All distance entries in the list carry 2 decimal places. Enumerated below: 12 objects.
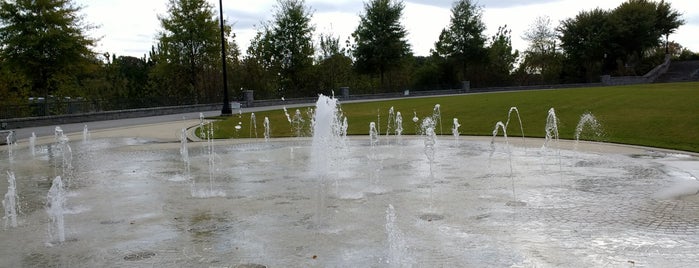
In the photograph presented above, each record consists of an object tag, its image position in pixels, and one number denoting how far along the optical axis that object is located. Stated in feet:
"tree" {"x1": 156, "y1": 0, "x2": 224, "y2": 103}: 151.74
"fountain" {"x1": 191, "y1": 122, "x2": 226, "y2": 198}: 29.59
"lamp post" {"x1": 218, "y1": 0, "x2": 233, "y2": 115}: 102.37
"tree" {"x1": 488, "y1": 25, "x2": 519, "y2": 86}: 206.49
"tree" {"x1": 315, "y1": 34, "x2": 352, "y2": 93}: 187.01
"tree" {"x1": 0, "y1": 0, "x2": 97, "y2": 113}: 106.11
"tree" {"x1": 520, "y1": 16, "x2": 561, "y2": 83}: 211.00
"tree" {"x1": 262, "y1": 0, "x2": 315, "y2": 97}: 181.37
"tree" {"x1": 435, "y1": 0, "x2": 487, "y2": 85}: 196.75
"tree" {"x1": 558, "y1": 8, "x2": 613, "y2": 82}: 196.85
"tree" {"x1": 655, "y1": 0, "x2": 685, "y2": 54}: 201.26
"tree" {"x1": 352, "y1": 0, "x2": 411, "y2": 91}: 182.50
